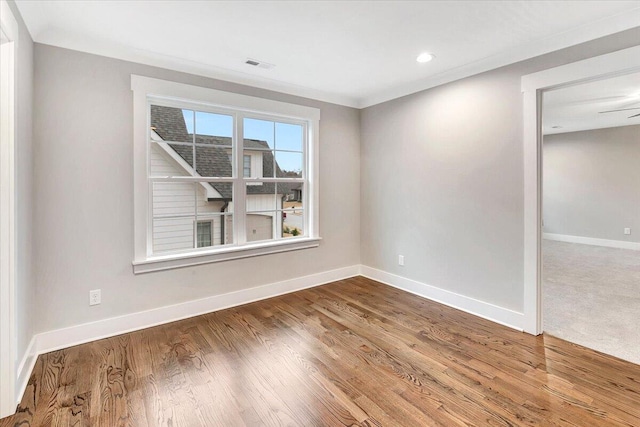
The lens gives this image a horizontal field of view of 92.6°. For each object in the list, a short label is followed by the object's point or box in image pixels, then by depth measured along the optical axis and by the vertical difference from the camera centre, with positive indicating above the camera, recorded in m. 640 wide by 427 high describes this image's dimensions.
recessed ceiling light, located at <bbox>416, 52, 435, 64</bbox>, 2.78 +1.45
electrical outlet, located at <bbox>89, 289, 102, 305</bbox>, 2.57 -0.68
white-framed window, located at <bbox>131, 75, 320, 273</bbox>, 2.84 +0.44
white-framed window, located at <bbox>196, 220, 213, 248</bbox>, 3.20 -0.19
